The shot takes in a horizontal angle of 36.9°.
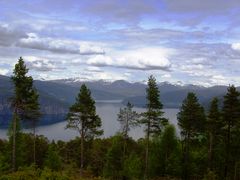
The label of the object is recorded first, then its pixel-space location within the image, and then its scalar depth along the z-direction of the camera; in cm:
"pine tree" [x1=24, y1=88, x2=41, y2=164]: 3828
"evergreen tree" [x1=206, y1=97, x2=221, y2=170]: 4869
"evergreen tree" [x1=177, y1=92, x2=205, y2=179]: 4912
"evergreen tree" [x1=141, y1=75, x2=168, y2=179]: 4572
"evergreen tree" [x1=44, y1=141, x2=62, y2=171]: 5841
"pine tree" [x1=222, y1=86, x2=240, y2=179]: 4394
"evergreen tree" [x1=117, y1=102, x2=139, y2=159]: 5038
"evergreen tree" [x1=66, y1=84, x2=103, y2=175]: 4597
